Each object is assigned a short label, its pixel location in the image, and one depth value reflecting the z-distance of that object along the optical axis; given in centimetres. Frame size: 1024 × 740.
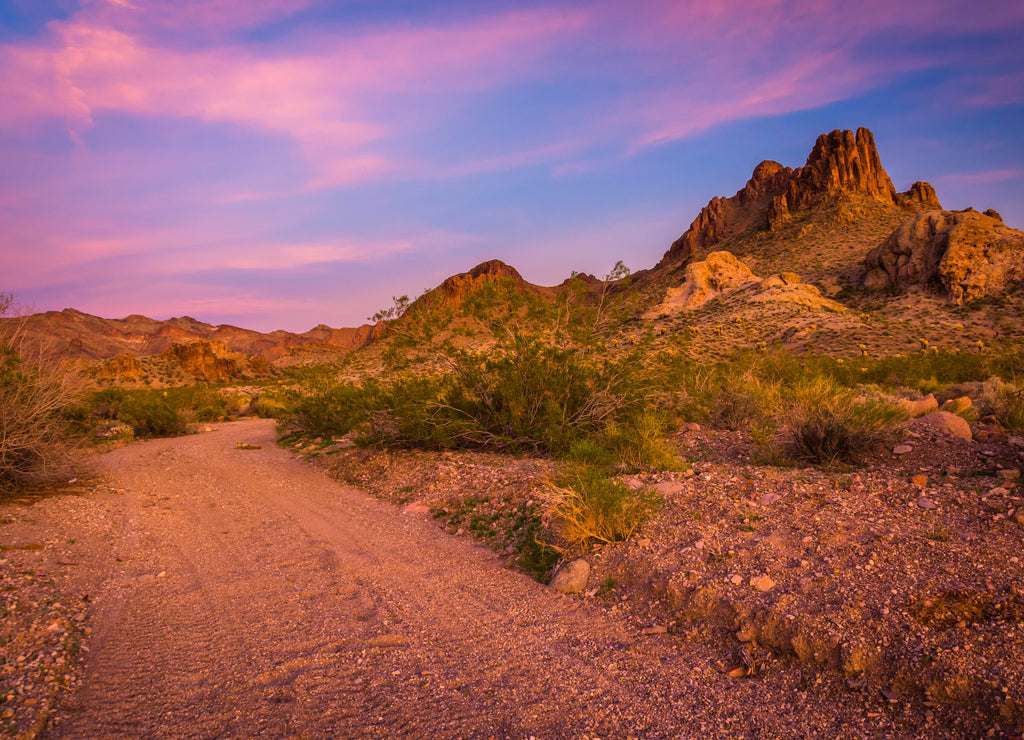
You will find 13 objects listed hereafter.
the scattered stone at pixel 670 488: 636
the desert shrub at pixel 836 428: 705
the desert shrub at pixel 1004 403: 753
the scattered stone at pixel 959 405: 886
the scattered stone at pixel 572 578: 488
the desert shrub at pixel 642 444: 774
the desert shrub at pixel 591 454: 773
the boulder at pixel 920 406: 904
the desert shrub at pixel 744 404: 1066
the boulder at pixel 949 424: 728
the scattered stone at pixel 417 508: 786
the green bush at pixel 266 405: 2609
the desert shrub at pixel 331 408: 1209
